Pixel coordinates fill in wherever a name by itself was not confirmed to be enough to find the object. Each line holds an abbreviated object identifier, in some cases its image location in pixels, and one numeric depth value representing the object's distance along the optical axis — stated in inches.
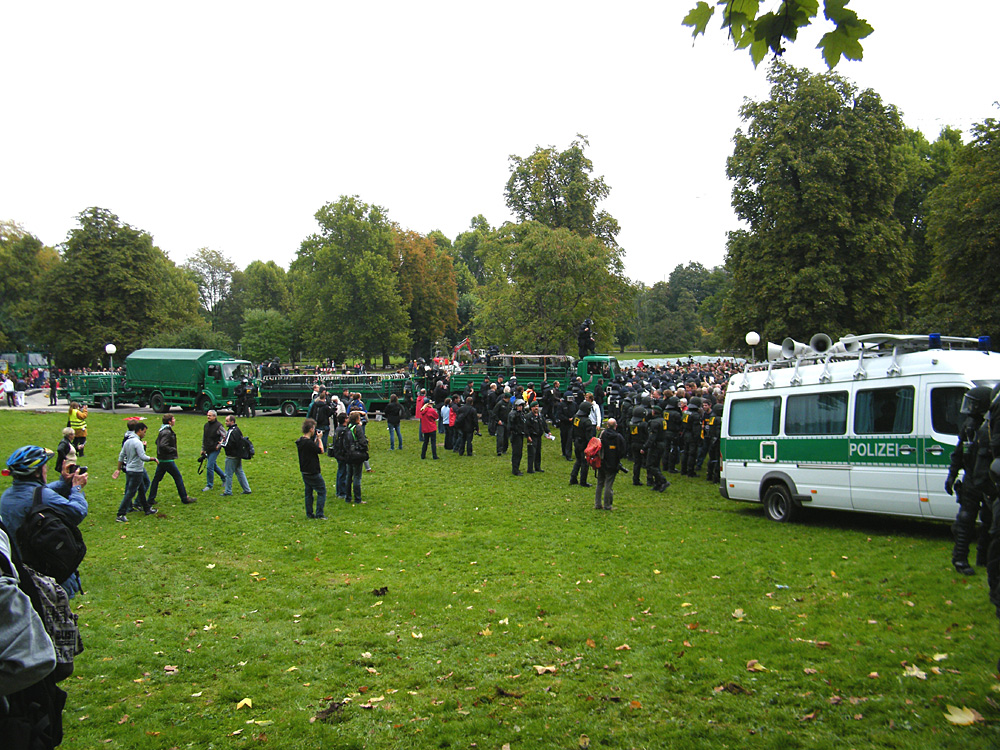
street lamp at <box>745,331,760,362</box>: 707.6
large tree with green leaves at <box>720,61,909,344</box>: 1167.0
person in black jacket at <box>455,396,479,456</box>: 755.4
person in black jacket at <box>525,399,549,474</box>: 642.8
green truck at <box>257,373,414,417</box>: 1131.9
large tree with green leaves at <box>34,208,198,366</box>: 2064.5
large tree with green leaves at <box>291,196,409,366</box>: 2203.5
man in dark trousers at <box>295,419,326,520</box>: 454.3
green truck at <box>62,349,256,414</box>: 1234.6
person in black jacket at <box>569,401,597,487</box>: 581.0
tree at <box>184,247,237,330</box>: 3772.1
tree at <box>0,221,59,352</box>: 2655.0
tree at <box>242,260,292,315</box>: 3427.7
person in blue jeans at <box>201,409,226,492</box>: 535.7
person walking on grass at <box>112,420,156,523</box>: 447.8
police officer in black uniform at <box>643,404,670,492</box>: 572.1
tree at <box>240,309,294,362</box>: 2209.6
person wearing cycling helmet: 180.9
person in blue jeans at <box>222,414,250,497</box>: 519.5
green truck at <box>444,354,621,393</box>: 1040.2
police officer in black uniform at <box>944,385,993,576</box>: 273.0
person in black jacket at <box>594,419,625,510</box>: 480.4
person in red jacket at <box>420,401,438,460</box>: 740.0
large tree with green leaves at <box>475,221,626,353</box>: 1325.0
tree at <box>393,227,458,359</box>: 2507.4
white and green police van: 353.4
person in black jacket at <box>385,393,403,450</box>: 800.9
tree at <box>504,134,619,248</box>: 1638.8
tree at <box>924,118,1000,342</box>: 880.9
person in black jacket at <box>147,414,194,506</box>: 483.8
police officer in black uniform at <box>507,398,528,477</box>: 636.1
